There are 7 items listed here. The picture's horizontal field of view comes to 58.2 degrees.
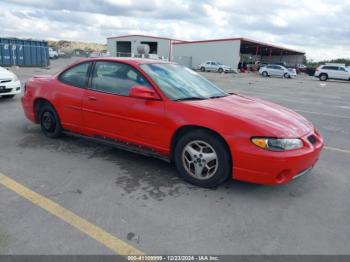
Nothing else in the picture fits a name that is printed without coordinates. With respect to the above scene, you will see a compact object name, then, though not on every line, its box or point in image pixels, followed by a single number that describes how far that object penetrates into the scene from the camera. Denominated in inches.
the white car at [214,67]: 1587.1
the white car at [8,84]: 332.2
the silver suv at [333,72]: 1294.3
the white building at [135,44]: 2094.7
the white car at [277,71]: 1450.5
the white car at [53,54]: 2032.1
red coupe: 133.1
